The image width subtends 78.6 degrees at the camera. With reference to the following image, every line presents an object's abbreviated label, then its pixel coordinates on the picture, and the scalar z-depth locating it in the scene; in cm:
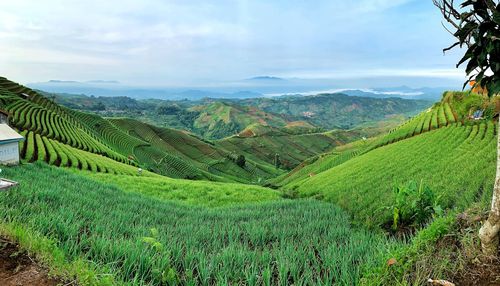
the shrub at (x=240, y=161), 10250
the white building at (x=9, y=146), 2157
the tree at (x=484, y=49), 427
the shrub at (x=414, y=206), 876
